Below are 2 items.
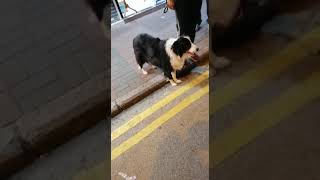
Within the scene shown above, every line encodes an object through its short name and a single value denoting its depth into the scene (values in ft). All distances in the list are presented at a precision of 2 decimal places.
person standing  7.34
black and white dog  7.34
